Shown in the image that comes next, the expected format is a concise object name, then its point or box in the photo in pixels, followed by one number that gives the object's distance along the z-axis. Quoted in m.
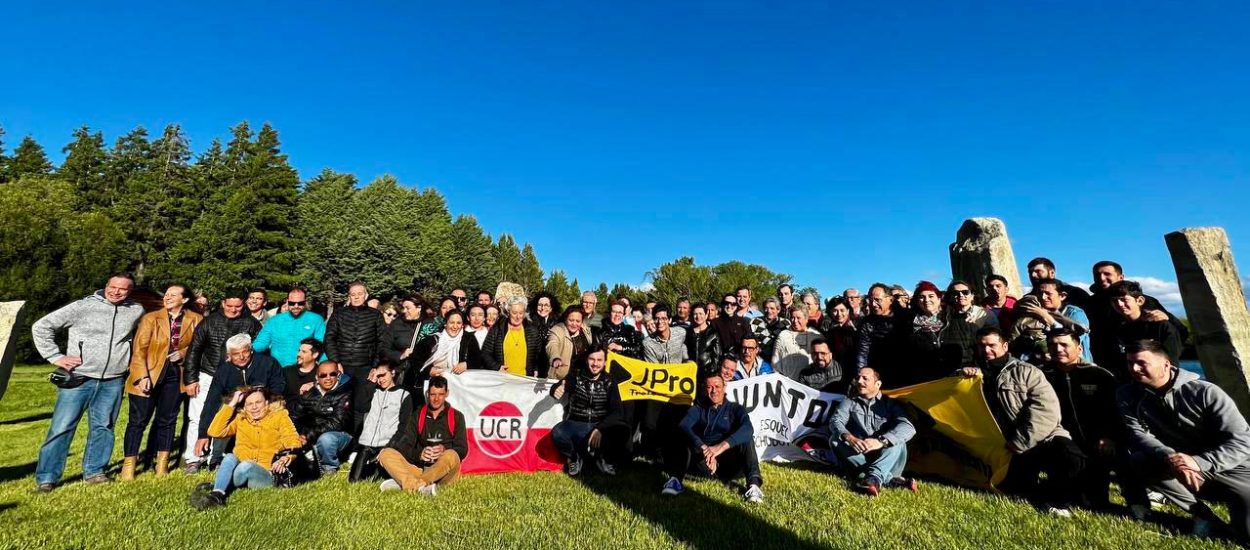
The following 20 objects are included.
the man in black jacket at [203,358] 7.39
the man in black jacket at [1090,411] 5.16
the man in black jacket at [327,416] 6.78
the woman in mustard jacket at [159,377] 6.79
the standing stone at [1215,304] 6.67
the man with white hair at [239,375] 7.09
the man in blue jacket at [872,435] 5.99
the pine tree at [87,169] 45.84
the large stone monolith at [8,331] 6.31
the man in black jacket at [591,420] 7.11
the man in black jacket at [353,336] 8.07
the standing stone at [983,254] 11.67
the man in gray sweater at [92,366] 6.16
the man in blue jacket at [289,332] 8.09
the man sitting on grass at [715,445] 6.06
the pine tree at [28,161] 47.16
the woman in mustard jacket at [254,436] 5.92
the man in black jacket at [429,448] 6.09
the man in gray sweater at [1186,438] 4.34
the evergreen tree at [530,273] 84.11
